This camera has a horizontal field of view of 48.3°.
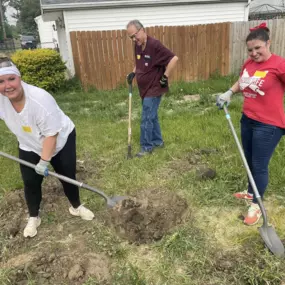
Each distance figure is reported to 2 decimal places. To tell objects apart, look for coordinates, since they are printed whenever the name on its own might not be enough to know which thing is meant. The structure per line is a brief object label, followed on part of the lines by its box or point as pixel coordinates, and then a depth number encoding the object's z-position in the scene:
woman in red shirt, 2.61
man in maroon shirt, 4.44
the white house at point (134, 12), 10.21
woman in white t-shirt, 2.47
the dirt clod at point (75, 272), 2.61
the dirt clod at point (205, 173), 3.92
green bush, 9.22
